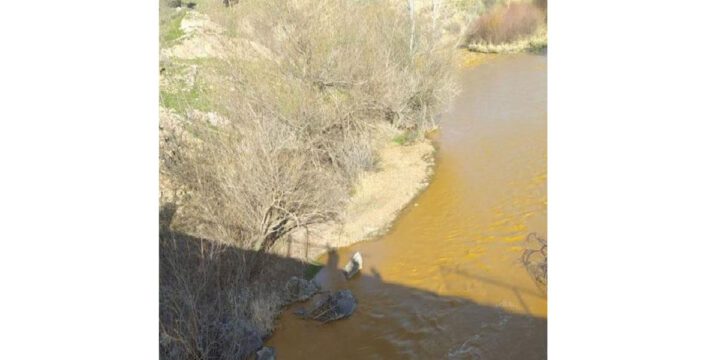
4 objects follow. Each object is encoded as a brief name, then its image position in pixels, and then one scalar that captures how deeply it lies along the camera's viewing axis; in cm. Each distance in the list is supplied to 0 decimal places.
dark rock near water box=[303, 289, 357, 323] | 946
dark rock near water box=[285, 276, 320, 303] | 1005
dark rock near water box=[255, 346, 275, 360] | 843
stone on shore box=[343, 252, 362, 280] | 1077
